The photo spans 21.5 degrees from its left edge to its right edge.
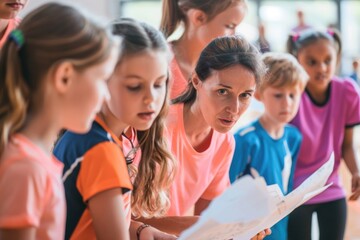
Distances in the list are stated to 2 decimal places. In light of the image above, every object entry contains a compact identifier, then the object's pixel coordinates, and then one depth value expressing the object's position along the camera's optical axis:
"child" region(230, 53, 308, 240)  2.45
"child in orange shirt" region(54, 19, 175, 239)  1.50
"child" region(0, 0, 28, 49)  1.96
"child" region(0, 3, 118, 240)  1.38
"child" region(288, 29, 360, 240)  2.63
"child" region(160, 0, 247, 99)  2.25
